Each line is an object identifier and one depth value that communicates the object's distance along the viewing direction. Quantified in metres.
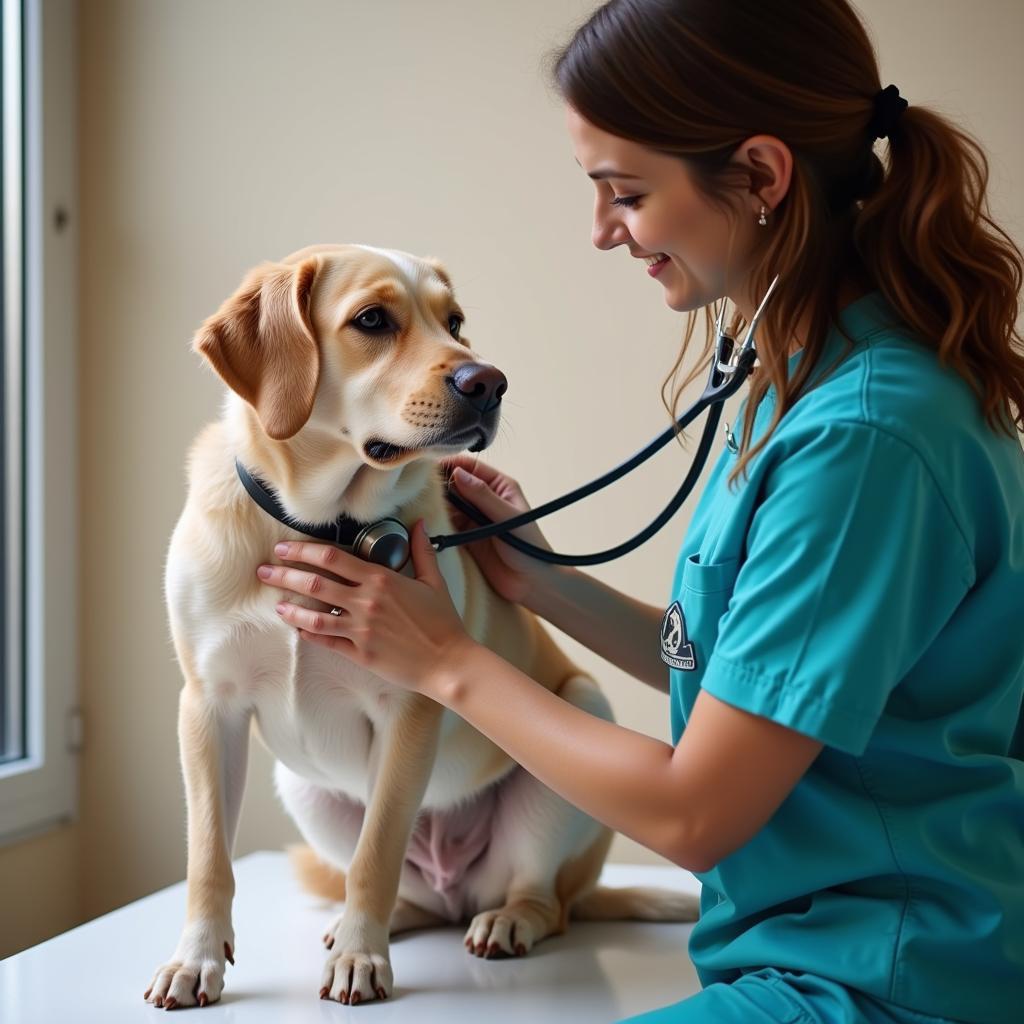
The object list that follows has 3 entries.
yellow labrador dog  1.23
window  2.29
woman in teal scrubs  0.86
